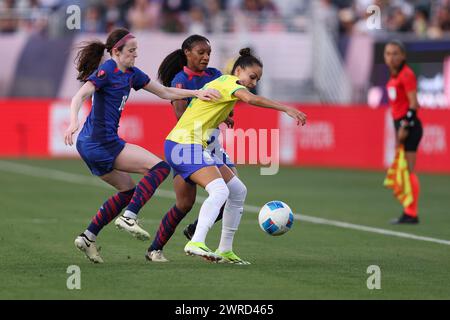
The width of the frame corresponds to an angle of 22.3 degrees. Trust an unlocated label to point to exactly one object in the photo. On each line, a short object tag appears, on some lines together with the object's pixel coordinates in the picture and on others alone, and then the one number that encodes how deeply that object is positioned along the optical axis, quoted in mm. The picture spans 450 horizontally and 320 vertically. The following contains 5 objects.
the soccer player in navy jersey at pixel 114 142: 10945
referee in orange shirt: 16078
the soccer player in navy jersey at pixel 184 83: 11016
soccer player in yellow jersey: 10539
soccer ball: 11352
